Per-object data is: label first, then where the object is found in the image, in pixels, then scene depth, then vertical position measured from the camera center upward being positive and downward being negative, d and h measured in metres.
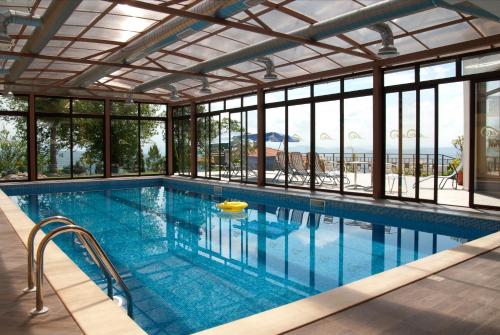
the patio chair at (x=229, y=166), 13.10 -0.25
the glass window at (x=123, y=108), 14.11 +1.79
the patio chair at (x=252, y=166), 12.94 -0.25
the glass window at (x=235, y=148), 12.66 +0.34
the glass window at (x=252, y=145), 12.05 +0.41
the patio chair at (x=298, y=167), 10.73 -0.24
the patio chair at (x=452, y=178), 10.24 -0.59
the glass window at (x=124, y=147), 14.19 +0.44
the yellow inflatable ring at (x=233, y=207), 8.70 -1.04
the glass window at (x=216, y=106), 13.22 +1.74
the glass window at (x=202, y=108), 13.91 +1.75
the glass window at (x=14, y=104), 12.13 +1.71
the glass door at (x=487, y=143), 6.81 +0.23
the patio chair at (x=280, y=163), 11.52 -0.14
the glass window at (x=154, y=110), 14.93 +1.82
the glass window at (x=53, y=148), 12.98 +0.39
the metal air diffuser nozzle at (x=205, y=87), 9.25 +1.66
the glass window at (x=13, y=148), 12.30 +0.37
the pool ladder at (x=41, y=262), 2.42 -0.70
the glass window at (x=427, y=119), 7.58 +0.71
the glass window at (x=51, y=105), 12.80 +1.76
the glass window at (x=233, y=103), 12.48 +1.74
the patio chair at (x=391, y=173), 8.83 -0.36
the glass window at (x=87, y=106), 13.47 +1.79
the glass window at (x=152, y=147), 14.95 +0.45
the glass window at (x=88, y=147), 13.59 +0.42
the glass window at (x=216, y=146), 13.48 +0.42
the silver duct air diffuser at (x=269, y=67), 7.79 +1.78
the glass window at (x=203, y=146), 13.98 +0.44
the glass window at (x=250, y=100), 11.83 +1.72
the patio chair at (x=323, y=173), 10.24 -0.41
